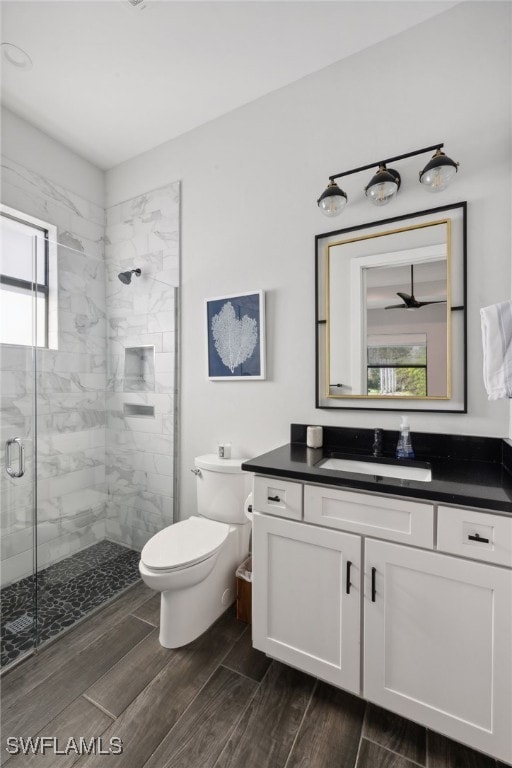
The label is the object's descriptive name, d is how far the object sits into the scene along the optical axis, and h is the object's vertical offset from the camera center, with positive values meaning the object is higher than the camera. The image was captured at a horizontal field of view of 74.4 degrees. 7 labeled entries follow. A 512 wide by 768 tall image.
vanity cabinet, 1.01 -0.76
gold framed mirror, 1.50 +0.34
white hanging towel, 1.19 +0.13
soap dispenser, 1.50 -0.27
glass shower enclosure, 1.77 -0.29
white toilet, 1.51 -0.81
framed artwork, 1.96 +0.28
